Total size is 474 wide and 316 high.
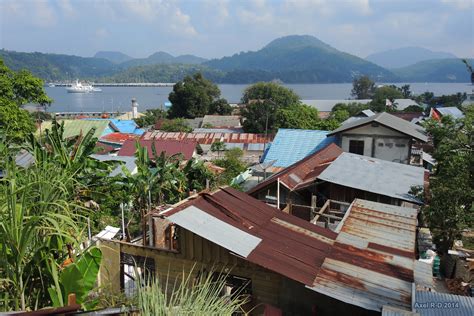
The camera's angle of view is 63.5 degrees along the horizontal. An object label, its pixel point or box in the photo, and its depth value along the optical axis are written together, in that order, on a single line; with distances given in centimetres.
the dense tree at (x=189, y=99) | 5816
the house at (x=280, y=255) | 597
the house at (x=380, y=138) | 2023
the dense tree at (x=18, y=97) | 1584
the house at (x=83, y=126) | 3394
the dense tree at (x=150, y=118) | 5744
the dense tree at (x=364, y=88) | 11138
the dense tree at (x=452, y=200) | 1115
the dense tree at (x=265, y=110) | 4644
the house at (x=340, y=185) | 1248
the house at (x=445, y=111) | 4614
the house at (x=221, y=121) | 5284
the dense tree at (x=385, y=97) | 6299
